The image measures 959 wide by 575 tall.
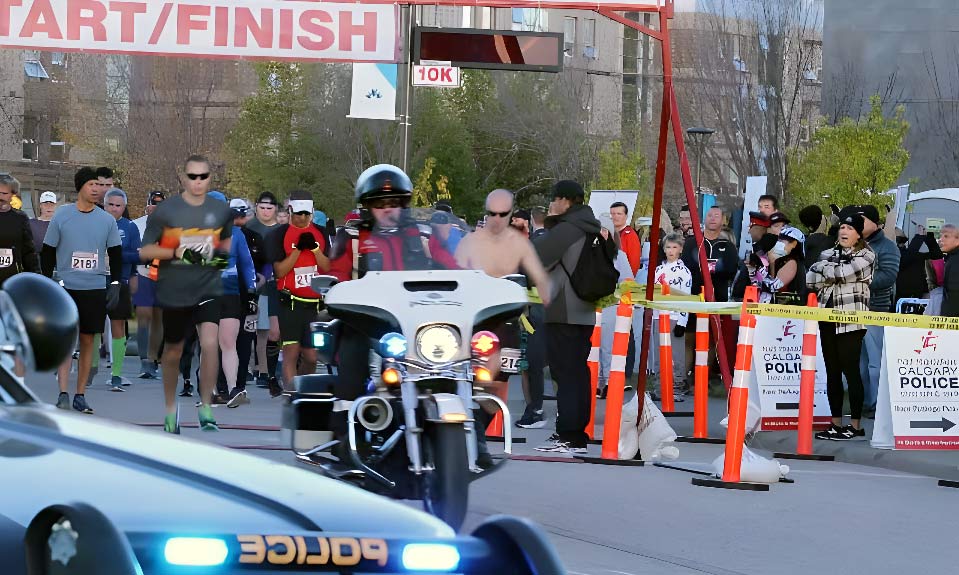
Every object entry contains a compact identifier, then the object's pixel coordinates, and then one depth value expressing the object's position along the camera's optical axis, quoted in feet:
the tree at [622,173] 224.12
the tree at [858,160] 159.53
